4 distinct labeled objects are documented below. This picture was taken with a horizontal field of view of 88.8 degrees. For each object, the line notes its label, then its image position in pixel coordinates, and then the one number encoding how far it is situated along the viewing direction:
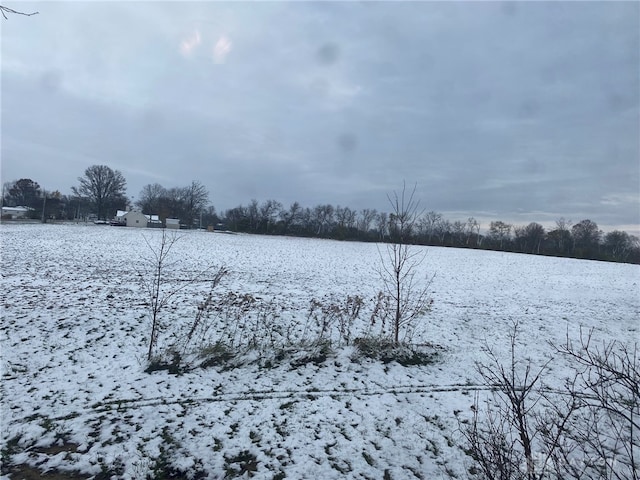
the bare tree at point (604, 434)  4.26
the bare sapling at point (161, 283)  7.41
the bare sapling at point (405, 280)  7.66
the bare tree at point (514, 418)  2.85
